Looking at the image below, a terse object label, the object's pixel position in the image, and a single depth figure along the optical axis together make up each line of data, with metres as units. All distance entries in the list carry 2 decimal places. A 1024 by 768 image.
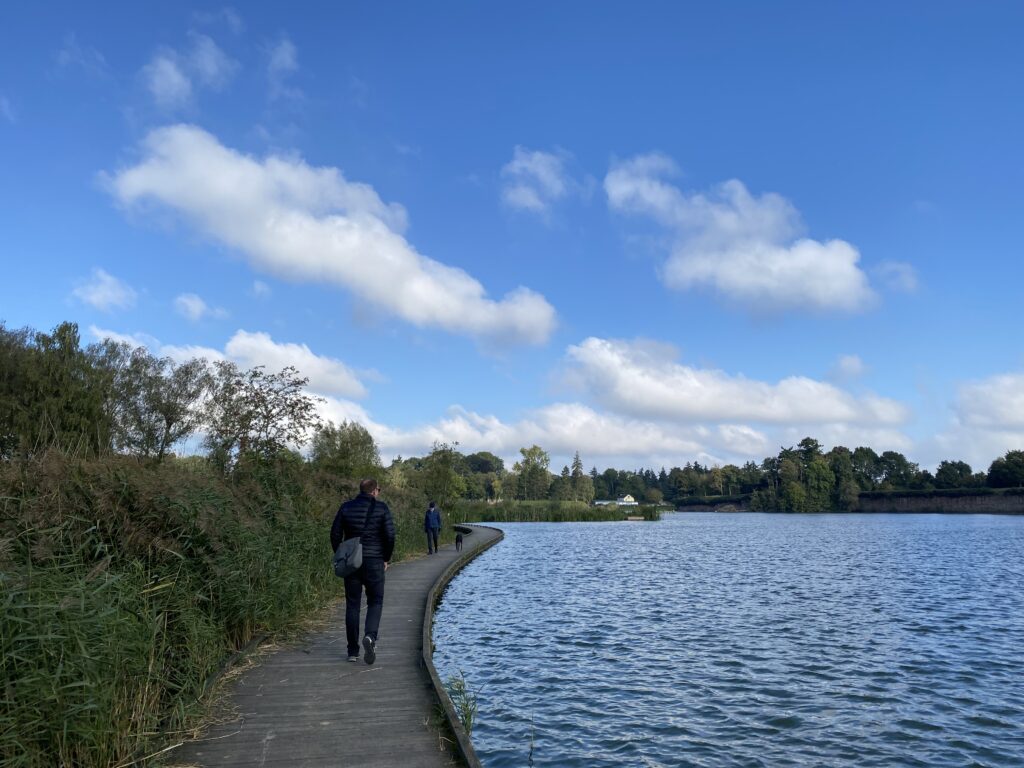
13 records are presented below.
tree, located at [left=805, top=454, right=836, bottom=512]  123.06
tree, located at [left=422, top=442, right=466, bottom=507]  39.22
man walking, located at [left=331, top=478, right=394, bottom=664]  7.80
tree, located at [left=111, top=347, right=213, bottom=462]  41.41
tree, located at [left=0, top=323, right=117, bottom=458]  29.89
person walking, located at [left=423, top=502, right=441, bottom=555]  22.62
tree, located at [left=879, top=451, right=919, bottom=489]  142.38
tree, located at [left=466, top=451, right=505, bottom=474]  182.25
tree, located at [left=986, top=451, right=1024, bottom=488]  106.50
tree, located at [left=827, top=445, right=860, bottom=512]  120.50
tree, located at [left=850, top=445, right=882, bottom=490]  137.25
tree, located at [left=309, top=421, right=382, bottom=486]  24.36
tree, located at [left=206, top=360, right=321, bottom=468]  17.81
